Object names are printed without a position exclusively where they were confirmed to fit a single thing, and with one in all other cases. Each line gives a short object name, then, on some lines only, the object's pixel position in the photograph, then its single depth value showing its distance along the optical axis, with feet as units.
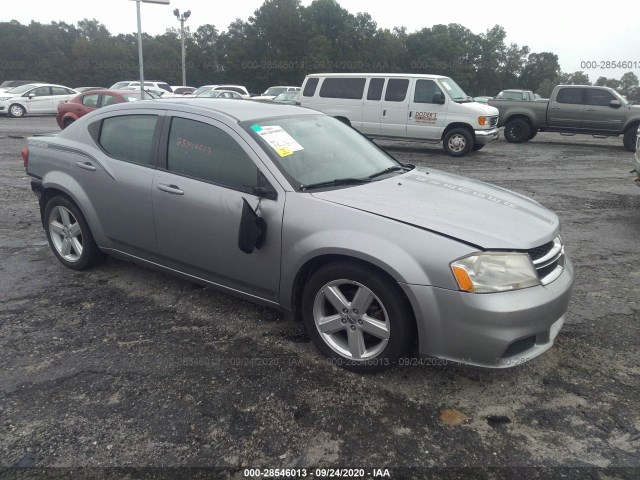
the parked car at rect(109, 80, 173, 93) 95.22
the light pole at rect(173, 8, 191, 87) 113.63
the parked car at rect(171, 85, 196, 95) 91.40
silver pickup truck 46.65
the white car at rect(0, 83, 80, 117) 69.26
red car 46.09
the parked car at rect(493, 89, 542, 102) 67.62
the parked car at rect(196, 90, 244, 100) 68.09
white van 40.16
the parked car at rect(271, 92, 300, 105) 63.29
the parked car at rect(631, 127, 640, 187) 21.46
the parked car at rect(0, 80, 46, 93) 106.42
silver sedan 8.68
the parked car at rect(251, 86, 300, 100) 83.35
